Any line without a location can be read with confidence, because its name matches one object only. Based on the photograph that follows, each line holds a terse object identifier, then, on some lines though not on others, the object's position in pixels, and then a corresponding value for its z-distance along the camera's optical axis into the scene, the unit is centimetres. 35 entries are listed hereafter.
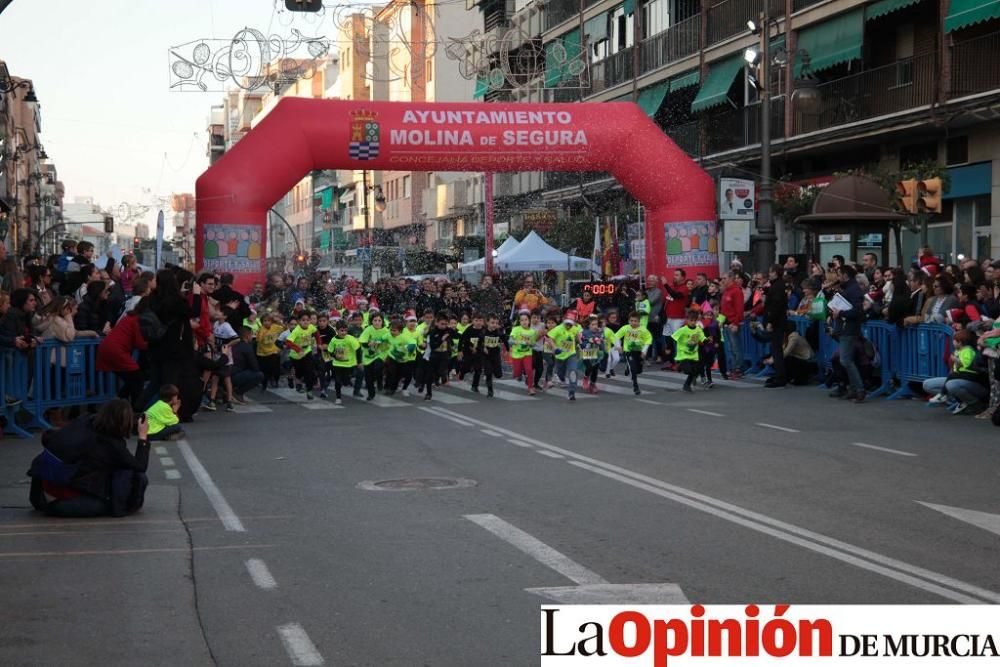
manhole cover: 1198
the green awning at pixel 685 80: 4228
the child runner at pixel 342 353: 2200
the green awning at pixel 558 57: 3189
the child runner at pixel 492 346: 2241
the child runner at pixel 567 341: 2198
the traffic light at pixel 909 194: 2080
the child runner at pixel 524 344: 2277
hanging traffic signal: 2102
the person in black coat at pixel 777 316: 2253
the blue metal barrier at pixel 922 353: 1889
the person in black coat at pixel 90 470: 1049
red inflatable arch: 2659
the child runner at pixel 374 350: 2203
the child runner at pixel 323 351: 2228
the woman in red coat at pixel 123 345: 1730
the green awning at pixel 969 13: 2708
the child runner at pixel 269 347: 2302
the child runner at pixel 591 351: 2266
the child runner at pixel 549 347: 2239
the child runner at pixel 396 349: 2231
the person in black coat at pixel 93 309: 1928
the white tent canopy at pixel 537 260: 3769
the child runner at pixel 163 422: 1577
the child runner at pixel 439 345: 2273
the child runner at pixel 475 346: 2262
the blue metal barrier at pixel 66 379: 1722
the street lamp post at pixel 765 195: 2742
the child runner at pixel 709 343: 2266
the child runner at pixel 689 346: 2219
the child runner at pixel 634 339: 2305
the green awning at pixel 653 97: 4462
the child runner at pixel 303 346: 2253
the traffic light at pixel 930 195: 2068
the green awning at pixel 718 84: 3941
